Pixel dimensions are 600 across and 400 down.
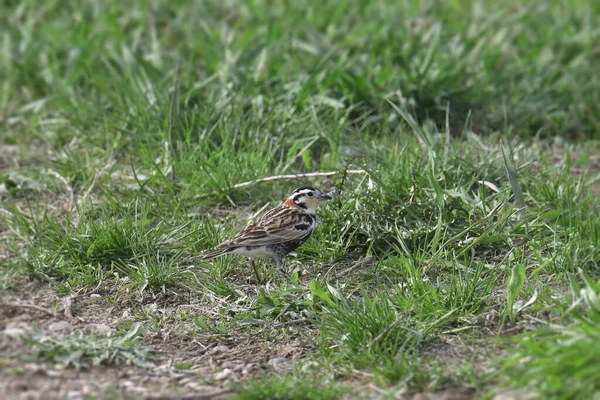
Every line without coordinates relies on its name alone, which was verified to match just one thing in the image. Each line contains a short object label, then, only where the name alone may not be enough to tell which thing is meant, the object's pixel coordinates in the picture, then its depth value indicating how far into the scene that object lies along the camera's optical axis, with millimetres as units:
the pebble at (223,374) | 9656
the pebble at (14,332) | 9609
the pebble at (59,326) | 10171
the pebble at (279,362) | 9898
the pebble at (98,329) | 10289
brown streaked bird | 11617
